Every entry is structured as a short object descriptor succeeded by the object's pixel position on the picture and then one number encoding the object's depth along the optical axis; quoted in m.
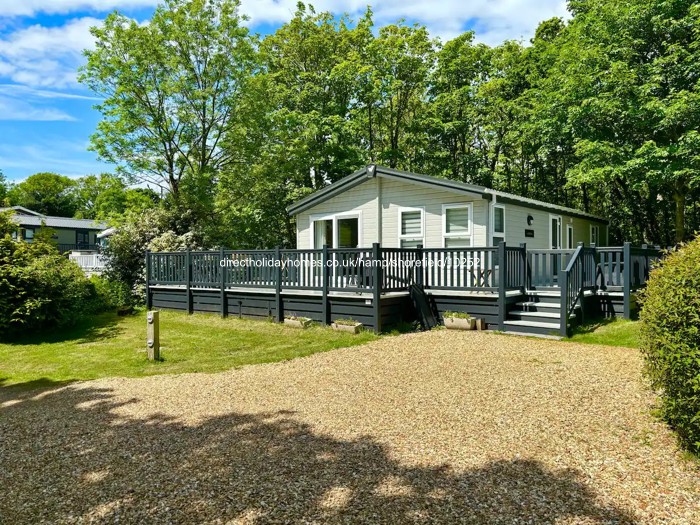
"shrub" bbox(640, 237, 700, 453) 3.25
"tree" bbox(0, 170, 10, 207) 51.75
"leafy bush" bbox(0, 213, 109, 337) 10.23
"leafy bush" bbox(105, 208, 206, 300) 16.02
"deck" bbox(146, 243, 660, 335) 8.96
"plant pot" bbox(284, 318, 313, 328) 10.15
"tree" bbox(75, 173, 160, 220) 19.15
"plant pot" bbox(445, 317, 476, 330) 9.10
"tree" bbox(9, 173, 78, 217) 59.19
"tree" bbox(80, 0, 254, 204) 18.16
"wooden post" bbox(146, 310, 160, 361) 7.65
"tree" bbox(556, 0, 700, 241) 14.30
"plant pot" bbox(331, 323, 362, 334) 9.28
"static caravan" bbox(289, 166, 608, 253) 11.14
